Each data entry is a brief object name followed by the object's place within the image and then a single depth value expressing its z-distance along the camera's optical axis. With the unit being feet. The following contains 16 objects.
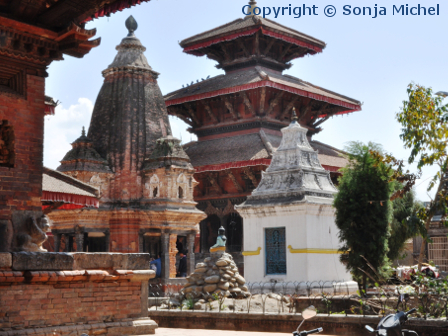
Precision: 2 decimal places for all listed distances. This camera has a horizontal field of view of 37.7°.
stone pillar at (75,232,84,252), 89.74
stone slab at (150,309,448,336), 35.99
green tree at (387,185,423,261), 73.36
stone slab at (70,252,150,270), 32.71
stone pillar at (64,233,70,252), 94.79
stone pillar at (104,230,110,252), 93.44
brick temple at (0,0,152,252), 33.88
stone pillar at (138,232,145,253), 93.09
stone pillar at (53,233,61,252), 94.02
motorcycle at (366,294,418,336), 24.31
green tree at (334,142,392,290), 52.34
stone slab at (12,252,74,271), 30.35
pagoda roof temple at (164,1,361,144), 108.78
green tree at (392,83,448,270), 45.55
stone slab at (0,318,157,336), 29.99
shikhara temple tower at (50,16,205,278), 92.02
